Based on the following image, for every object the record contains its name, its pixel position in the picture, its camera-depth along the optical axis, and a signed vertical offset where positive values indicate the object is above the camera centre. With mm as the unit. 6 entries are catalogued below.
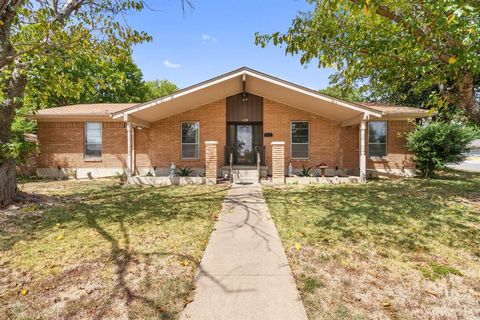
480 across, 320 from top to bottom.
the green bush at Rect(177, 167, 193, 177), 12408 -859
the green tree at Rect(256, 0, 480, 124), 4414 +2323
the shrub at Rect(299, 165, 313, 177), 12398 -907
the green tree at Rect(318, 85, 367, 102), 29078 +6879
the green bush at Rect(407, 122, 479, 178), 11391 +515
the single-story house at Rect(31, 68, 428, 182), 13055 +820
